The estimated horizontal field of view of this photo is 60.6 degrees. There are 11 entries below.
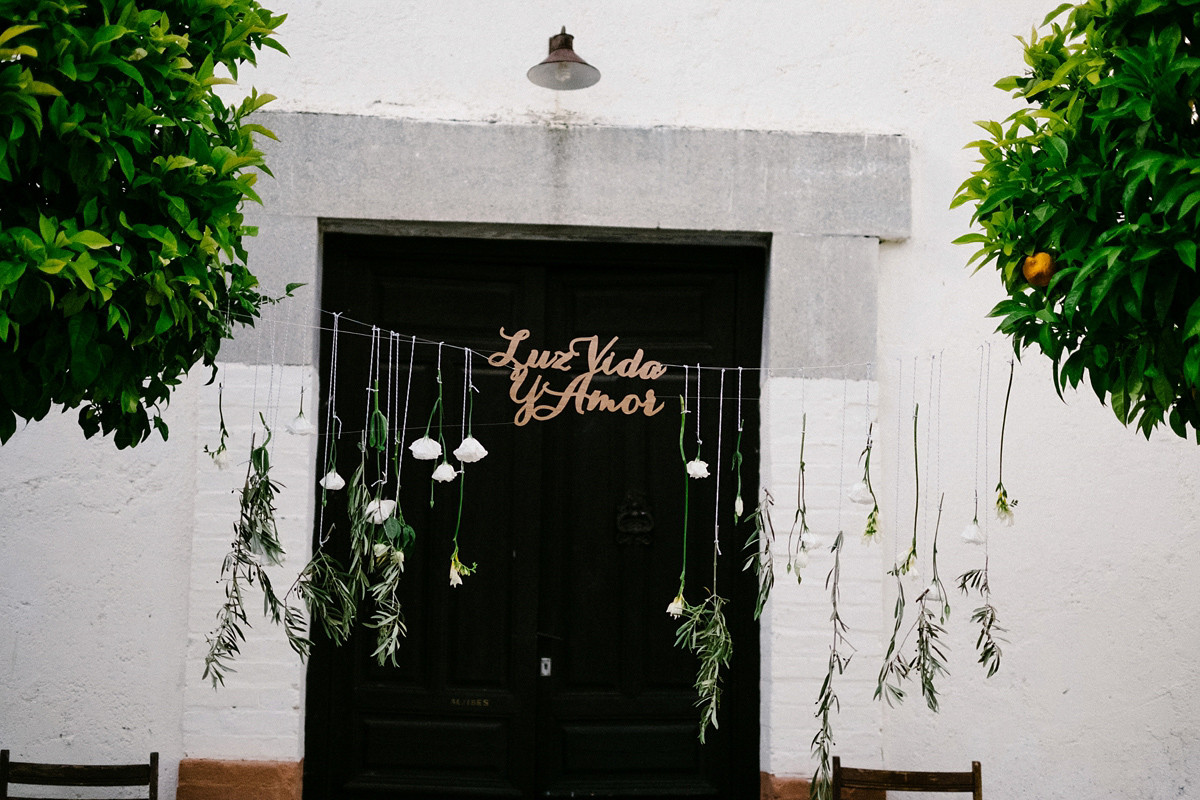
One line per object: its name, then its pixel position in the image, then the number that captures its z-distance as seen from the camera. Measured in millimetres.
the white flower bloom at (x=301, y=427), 3012
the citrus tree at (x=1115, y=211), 2129
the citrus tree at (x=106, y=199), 2018
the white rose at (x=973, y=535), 3127
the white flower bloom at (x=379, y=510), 2936
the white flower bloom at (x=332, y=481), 2961
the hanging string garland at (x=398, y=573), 2936
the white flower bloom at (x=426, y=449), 2887
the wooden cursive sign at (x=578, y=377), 3465
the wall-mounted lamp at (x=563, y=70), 3814
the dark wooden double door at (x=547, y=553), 3992
